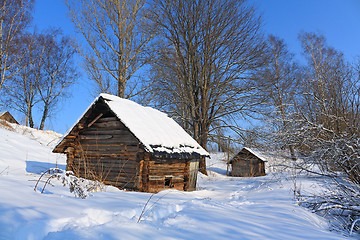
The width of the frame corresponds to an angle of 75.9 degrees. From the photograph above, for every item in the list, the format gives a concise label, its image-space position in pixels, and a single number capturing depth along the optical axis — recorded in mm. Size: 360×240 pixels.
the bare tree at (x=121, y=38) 15398
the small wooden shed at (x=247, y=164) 21602
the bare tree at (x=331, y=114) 5445
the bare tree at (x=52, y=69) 24328
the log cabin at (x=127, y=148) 9148
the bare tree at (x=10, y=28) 16344
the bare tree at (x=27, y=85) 22453
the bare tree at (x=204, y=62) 15805
